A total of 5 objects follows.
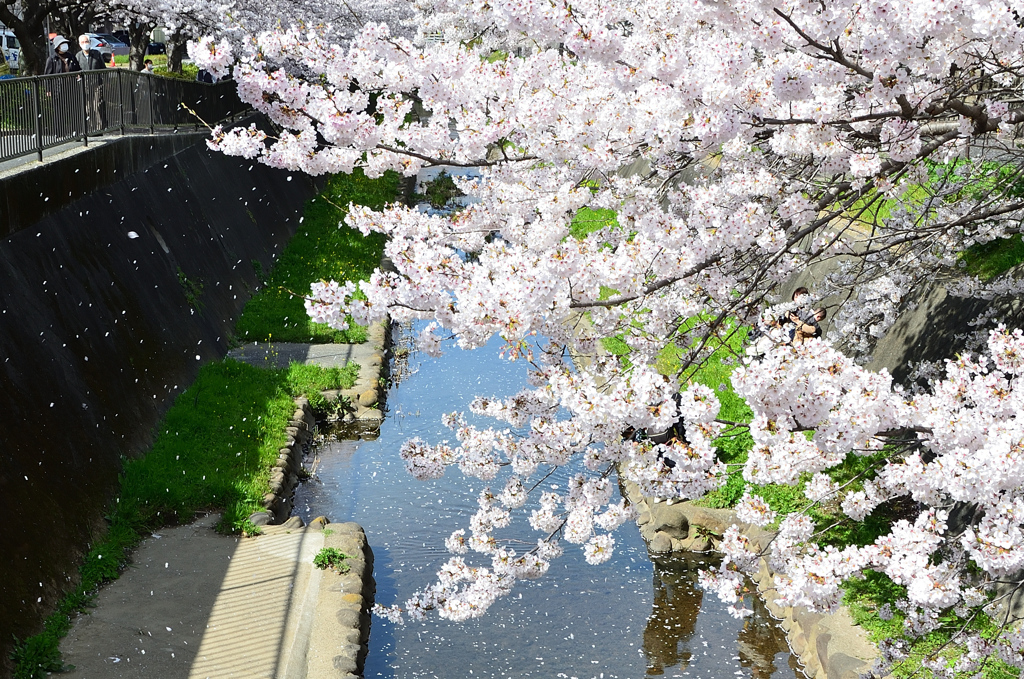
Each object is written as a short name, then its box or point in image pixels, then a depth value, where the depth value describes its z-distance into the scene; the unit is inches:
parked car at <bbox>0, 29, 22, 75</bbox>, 1334.9
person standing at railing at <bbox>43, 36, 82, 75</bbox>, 666.2
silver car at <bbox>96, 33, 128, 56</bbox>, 1789.9
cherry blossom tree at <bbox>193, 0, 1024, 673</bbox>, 180.9
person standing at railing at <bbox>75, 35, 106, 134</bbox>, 535.9
